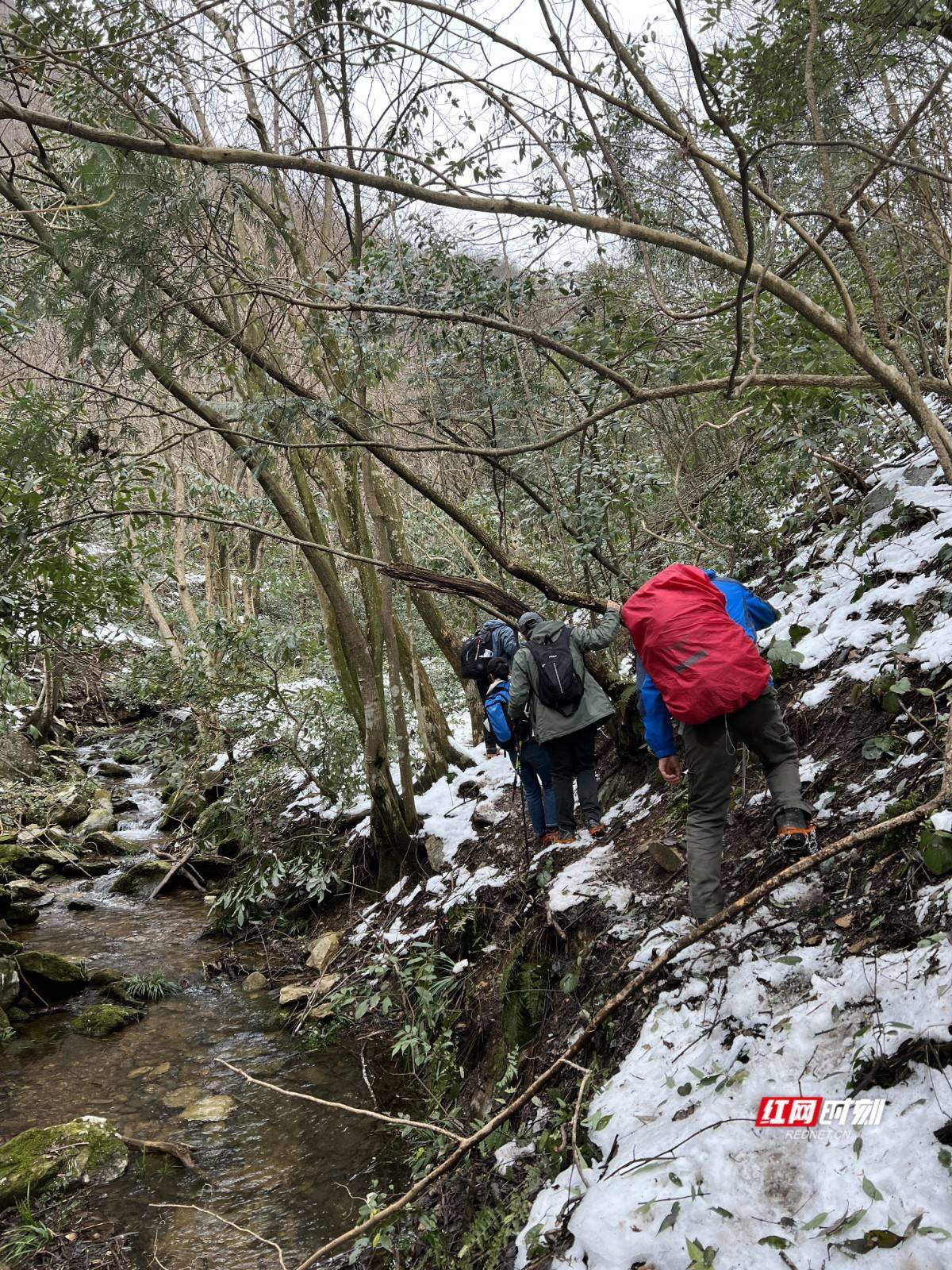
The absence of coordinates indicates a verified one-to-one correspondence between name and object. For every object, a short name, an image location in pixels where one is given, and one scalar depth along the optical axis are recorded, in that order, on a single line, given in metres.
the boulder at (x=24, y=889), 10.59
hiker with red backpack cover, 3.58
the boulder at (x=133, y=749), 11.19
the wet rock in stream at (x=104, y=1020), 6.97
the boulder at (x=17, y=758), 9.43
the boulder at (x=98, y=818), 13.14
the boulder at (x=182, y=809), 12.67
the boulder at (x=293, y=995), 7.05
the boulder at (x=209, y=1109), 5.52
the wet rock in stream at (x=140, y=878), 11.14
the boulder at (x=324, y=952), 7.62
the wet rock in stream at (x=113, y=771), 16.66
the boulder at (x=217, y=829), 10.34
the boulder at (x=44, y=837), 11.41
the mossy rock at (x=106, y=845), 12.55
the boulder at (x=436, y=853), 7.89
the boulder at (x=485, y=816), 8.01
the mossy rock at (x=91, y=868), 11.75
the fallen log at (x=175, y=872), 10.97
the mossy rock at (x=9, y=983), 7.36
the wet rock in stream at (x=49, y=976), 7.73
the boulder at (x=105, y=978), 7.95
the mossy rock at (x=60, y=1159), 4.64
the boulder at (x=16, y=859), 10.43
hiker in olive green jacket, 5.93
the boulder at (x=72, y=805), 9.88
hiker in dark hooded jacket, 7.19
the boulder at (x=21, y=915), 9.89
